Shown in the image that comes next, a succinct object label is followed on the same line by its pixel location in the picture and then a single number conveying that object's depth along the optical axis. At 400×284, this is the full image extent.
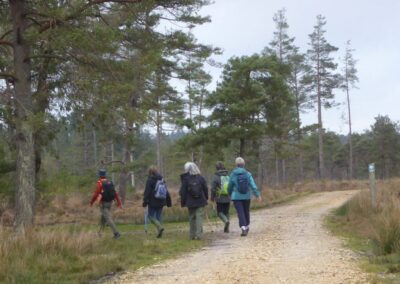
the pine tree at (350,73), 64.96
